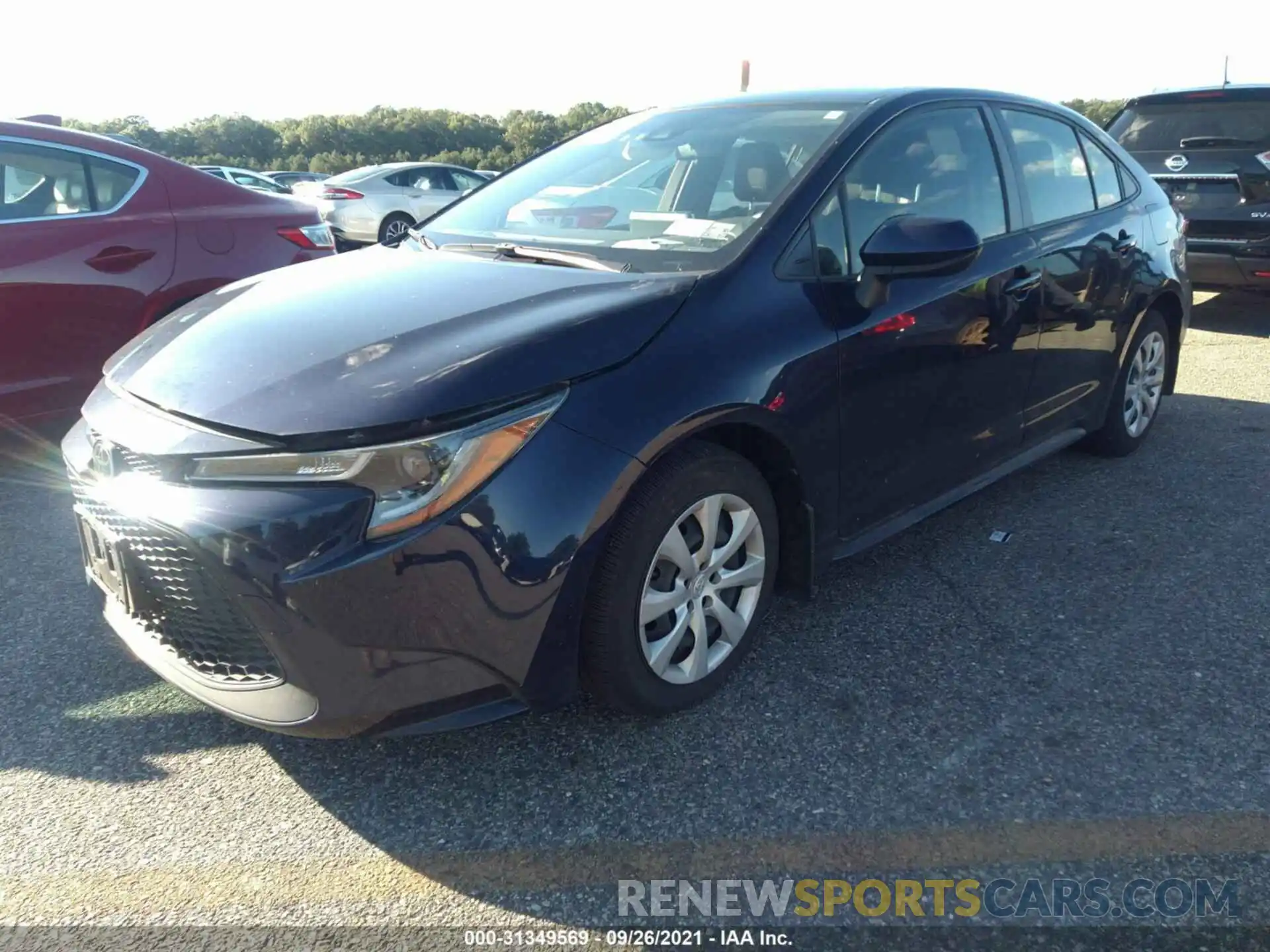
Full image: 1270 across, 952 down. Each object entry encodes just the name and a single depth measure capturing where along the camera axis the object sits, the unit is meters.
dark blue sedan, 2.04
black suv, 7.00
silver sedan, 14.31
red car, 4.17
